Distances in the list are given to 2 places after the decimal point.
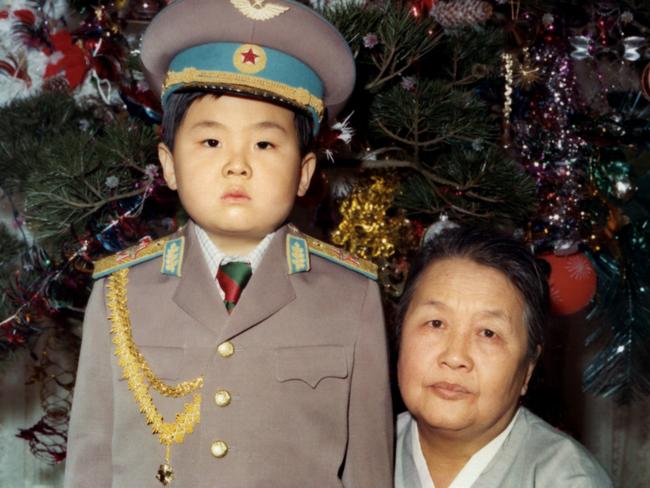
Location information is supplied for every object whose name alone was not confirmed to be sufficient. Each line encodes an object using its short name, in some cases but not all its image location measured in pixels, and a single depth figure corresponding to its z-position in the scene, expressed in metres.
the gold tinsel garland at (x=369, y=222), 1.96
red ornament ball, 1.97
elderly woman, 1.48
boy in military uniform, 1.41
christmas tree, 1.78
